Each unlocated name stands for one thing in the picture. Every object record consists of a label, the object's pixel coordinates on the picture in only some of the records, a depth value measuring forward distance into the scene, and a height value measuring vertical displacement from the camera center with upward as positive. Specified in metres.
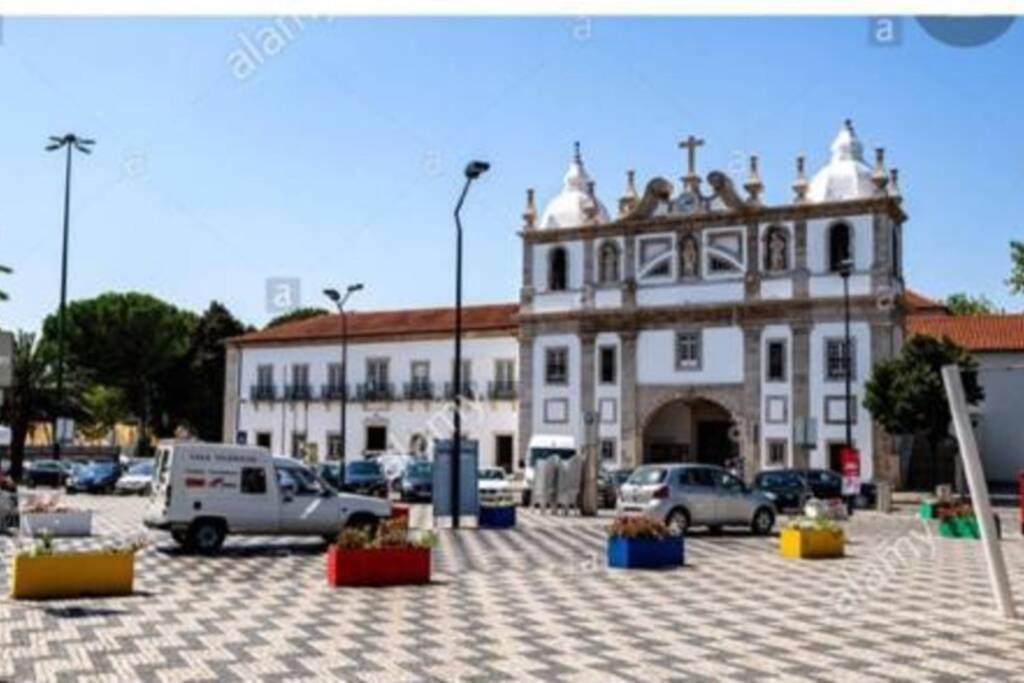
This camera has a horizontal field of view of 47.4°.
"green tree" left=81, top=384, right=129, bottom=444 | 70.19 +2.21
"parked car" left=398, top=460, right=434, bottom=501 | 36.88 -1.25
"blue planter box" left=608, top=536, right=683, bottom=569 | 16.86 -1.54
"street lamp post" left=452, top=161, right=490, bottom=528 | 25.03 +0.76
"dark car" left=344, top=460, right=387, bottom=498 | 36.66 -1.10
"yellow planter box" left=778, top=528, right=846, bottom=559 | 18.83 -1.53
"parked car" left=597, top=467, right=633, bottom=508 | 34.66 -1.13
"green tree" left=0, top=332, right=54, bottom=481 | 45.53 +2.39
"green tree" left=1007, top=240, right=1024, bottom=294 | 28.91 +4.57
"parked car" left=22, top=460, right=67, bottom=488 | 43.25 -1.28
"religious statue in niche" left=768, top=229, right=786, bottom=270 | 46.69 +7.91
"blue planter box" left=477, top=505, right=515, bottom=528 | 25.55 -1.57
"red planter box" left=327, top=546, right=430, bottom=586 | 14.50 -1.52
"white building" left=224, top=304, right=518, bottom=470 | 53.94 +2.98
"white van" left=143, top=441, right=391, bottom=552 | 18.50 -0.88
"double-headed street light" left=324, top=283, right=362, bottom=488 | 36.75 +5.50
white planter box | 20.05 -1.45
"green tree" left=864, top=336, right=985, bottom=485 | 40.25 +2.11
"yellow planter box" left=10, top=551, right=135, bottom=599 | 13.07 -1.52
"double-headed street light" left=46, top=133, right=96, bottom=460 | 37.72 +8.60
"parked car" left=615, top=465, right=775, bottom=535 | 23.05 -1.02
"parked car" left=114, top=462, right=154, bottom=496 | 40.44 -1.40
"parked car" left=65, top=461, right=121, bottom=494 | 41.50 -1.34
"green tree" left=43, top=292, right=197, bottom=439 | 69.12 +5.73
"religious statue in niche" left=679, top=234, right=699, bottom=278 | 48.28 +7.83
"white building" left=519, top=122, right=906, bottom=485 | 44.81 +5.45
